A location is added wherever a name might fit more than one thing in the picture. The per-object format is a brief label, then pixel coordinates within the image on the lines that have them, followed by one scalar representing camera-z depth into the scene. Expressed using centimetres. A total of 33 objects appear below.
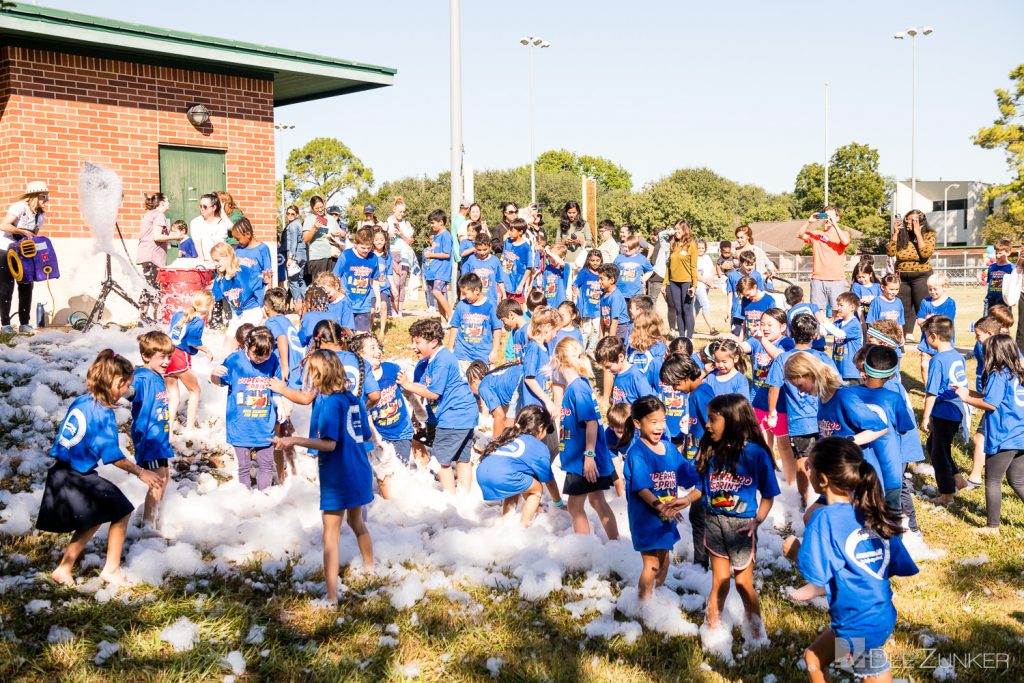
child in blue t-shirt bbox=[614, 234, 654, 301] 1328
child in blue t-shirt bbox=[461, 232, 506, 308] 1164
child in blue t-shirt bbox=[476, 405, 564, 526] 688
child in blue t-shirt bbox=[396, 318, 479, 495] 774
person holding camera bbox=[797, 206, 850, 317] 1295
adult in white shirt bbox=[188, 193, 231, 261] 1183
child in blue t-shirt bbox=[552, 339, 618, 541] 665
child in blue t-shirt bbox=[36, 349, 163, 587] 557
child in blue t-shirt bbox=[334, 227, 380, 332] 1209
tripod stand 1187
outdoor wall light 1395
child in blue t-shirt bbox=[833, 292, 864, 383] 949
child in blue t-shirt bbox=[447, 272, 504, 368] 998
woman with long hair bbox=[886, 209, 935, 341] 1226
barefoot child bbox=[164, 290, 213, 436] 885
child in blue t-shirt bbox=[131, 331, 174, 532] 660
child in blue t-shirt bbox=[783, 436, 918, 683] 405
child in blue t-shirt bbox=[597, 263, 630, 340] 1217
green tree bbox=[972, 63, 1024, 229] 4341
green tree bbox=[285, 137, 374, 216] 8294
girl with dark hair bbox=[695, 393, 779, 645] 502
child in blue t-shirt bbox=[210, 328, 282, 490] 735
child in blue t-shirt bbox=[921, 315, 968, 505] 744
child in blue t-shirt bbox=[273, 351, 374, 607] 562
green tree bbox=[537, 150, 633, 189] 10008
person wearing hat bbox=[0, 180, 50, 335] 1099
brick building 1246
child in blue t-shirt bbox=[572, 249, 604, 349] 1310
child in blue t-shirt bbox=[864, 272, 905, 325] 1114
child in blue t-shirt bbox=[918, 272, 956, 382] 1002
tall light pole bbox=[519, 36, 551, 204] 5081
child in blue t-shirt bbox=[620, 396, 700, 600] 540
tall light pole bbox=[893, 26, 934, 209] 4612
